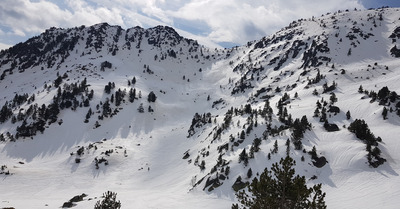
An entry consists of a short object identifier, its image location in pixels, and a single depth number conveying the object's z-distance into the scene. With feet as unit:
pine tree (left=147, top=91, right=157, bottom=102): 473.26
